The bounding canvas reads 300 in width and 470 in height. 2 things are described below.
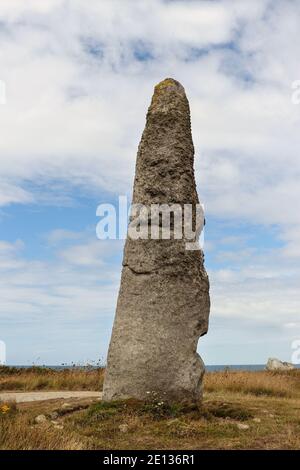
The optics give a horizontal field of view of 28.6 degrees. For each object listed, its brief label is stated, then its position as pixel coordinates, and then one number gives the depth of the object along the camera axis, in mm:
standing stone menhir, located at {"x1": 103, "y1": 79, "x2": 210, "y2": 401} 11805
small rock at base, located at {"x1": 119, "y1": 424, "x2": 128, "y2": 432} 10109
